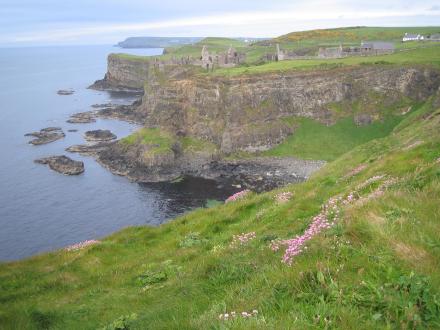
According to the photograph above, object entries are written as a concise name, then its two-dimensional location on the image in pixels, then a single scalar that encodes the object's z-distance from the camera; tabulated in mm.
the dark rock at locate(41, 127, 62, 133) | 128750
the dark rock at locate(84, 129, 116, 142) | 117188
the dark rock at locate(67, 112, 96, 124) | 142625
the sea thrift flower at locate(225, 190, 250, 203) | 25900
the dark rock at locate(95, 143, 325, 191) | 84438
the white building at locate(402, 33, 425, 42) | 156125
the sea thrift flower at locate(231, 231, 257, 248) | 14023
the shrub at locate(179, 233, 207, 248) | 18281
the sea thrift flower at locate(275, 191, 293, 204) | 21016
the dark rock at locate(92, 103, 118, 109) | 168125
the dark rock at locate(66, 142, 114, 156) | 106381
